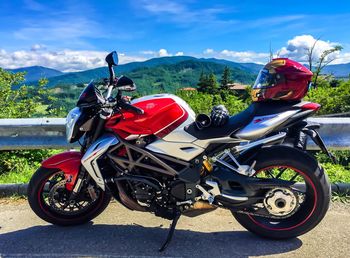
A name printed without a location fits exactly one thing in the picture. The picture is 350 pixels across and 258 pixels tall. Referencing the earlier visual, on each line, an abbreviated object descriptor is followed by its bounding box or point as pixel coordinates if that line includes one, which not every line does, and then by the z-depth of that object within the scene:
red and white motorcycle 3.11
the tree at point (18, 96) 8.06
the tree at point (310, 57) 35.97
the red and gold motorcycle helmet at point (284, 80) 3.07
